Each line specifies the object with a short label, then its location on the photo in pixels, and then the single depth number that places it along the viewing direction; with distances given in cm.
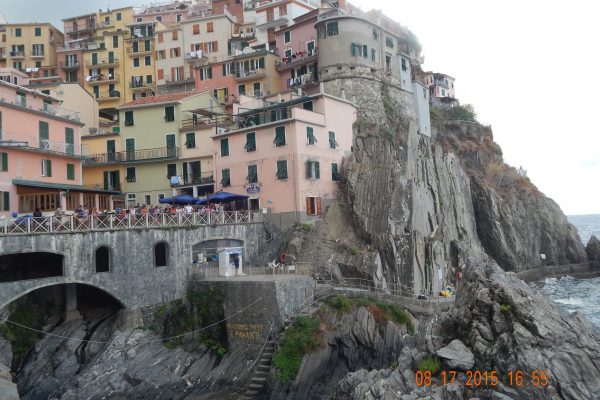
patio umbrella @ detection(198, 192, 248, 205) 4259
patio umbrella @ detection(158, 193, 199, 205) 4256
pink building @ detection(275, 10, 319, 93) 5709
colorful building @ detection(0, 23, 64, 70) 8150
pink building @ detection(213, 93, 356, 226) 4294
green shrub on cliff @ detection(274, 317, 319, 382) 2802
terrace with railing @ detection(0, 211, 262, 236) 2977
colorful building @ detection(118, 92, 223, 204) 5244
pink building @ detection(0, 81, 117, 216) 3819
